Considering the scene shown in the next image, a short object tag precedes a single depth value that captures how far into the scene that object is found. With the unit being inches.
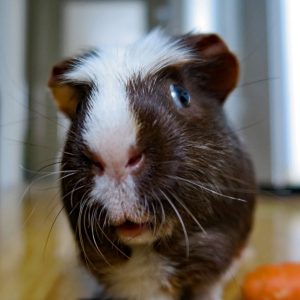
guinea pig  4.0
